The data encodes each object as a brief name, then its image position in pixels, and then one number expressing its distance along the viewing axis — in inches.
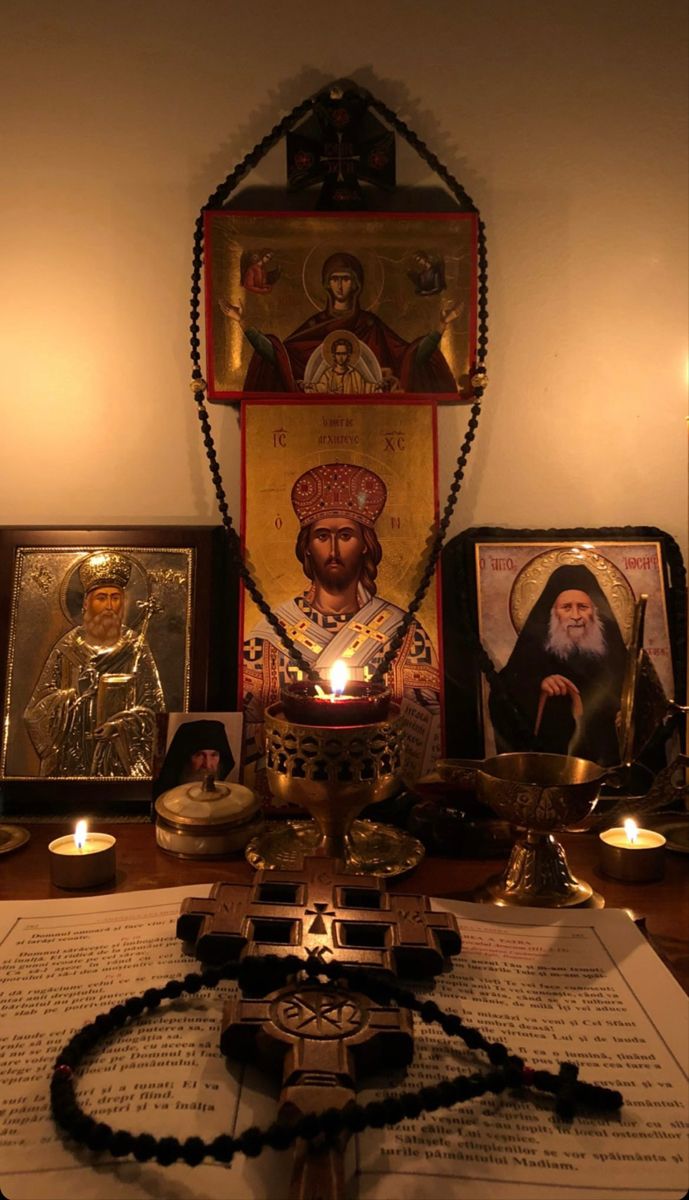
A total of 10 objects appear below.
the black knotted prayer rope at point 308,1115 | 24.2
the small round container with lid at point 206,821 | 46.1
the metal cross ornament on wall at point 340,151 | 54.4
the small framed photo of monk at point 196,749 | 51.6
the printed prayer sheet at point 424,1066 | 24.1
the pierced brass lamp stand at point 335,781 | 42.8
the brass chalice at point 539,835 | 40.4
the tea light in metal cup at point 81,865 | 42.3
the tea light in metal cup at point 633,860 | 44.3
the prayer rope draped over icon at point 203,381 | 54.4
